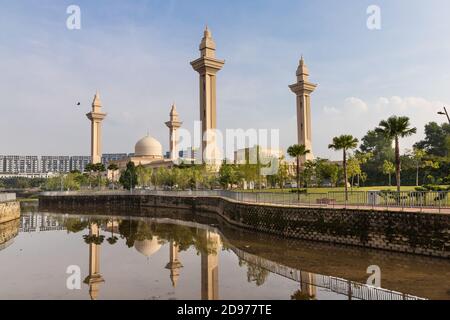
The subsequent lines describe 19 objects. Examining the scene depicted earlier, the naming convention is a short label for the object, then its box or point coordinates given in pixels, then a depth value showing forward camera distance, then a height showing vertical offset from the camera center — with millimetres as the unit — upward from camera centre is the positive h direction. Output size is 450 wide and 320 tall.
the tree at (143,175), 96438 +339
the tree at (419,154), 58294 +3224
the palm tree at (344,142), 39781 +3536
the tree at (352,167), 62438 +1329
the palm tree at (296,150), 46384 +3159
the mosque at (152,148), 129375 +10193
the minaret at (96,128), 128125 +16883
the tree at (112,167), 103188 +2671
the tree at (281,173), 68388 +461
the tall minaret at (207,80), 87250 +22728
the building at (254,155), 71294 +4039
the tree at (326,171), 68412 +766
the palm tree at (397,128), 31984 +4065
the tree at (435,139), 74938 +7408
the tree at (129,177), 91938 -151
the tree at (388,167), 65375 +1354
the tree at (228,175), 71062 +144
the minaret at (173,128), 137500 +17814
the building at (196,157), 92681 +5315
